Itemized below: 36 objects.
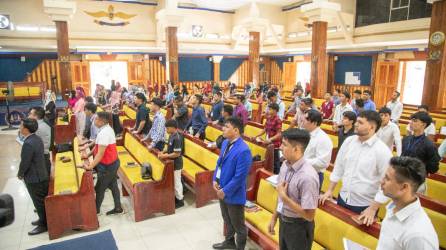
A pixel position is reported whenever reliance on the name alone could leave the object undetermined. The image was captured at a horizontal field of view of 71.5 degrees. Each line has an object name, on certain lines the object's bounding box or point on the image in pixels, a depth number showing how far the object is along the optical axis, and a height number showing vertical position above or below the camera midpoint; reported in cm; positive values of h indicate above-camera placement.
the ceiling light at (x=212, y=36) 1688 +231
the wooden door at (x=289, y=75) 1830 +23
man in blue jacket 310 -99
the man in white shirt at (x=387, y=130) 413 -68
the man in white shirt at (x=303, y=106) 547 -48
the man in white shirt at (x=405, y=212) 156 -70
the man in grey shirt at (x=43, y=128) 459 -77
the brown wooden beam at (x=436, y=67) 796 +35
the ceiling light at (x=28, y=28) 1266 +197
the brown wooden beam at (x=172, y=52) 1269 +104
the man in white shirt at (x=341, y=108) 657 -61
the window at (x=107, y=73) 1667 +24
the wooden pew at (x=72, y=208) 391 -168
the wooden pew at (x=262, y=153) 505 -127
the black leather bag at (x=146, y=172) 476 -144
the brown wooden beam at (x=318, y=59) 1137 +74
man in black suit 376 -109
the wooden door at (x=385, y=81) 1310 -6
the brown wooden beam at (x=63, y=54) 1102 +81
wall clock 795 +109
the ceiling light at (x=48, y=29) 1301 +199
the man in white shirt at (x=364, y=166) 262 -74
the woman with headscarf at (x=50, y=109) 848 -90
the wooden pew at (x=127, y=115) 884 -121
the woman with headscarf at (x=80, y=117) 679 -87
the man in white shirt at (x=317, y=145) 334 -71
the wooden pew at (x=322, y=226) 256 -137
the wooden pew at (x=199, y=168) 471 -151
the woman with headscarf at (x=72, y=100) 933 -69
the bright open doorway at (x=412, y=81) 1303 -5
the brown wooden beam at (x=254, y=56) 1470 +106
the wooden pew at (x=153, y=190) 432 -159
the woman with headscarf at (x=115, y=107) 843 -97
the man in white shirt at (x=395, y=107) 727 -65
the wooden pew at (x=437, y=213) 274 -120
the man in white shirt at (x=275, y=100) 625 -44
